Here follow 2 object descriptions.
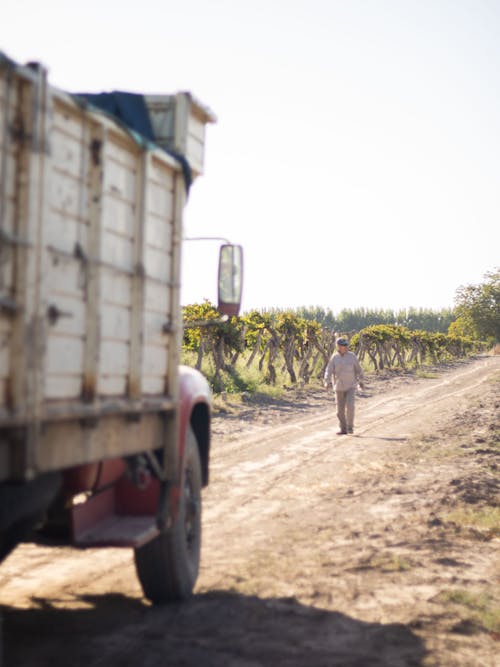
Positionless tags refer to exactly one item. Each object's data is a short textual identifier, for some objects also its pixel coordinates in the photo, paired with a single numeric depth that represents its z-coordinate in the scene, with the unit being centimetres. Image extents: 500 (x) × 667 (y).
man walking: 1570
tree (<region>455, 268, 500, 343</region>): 10156
